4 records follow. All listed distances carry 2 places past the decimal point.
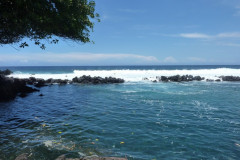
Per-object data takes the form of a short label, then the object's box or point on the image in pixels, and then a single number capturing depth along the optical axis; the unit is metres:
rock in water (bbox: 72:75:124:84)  30.09
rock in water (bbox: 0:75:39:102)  15.46
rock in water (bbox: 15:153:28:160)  4.90
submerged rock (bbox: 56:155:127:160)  4.81
